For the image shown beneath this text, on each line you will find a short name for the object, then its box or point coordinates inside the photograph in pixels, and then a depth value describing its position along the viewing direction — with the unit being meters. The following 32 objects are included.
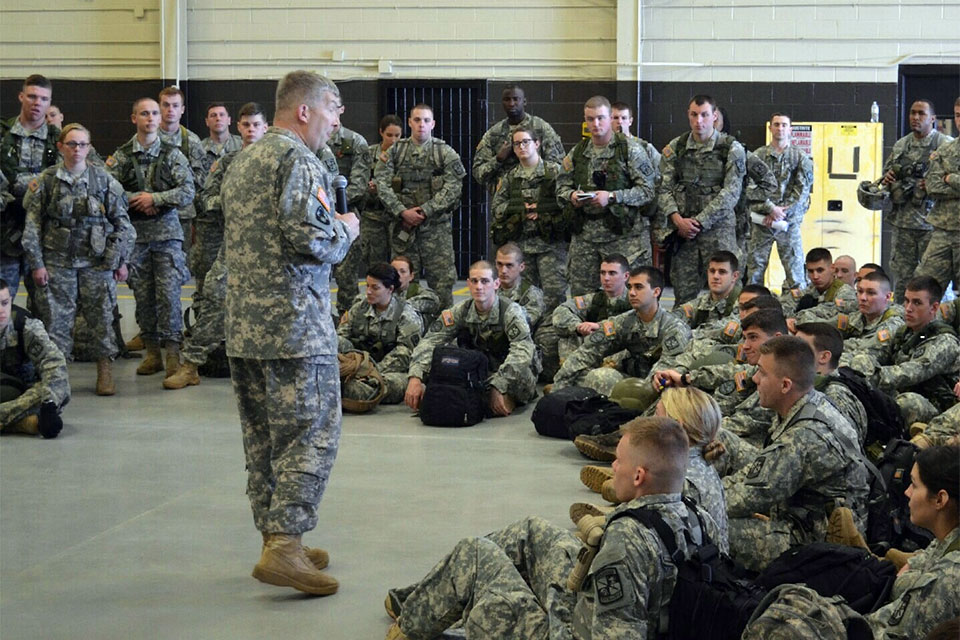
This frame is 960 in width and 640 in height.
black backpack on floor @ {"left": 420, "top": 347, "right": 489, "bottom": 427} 7.93
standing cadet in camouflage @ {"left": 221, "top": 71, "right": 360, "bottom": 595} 4.43
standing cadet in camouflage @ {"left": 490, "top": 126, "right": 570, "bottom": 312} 9.84
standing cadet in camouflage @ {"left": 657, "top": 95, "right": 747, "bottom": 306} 9.62
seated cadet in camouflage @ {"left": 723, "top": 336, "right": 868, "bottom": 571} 4.64
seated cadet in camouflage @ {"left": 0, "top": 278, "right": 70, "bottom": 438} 7.50
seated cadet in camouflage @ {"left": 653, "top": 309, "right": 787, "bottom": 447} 6.55
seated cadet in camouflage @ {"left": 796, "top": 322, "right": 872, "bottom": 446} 5.73
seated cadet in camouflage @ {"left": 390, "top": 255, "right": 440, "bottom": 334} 9.48
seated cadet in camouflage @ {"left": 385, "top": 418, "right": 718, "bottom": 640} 3.22
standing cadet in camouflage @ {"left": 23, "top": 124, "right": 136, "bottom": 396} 8.66
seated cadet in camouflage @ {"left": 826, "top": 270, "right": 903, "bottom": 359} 7.64
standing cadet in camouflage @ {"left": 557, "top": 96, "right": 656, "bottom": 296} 9.52
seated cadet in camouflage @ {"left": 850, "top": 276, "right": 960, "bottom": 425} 7.00
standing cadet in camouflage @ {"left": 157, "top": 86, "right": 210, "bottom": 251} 9.95
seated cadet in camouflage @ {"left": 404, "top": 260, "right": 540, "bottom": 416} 8.21
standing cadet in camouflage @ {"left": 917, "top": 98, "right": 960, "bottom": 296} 9.36
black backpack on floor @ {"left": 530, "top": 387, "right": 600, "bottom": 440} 7.55
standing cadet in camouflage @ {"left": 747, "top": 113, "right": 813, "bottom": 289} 11.24
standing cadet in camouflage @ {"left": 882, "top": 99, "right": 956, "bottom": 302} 10.38
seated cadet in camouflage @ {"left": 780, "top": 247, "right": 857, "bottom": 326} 8.77
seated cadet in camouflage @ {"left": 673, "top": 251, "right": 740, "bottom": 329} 8.57
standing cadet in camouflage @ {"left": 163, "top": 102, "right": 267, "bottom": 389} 9.30
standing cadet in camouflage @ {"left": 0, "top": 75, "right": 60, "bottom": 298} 9.17
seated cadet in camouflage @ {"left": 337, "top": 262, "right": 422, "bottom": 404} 8.84
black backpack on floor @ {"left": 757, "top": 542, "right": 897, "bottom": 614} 3.72
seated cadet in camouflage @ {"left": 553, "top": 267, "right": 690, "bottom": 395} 7.99
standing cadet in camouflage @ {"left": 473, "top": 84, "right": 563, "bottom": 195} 10.49
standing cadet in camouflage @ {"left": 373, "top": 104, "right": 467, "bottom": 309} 10.31
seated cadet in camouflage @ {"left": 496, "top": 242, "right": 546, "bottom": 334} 9.29
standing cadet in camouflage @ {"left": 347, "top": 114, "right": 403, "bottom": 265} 10.63
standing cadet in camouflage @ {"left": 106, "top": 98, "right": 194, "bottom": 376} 9.43
